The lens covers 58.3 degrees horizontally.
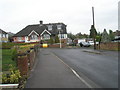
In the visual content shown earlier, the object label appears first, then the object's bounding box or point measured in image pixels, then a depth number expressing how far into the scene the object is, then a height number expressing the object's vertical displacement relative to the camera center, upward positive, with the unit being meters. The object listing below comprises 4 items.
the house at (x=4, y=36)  37.10 +2.34
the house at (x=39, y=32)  38.86 +3.72
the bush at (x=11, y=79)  4.28 -1.47
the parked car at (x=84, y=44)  29.05 -0.59
